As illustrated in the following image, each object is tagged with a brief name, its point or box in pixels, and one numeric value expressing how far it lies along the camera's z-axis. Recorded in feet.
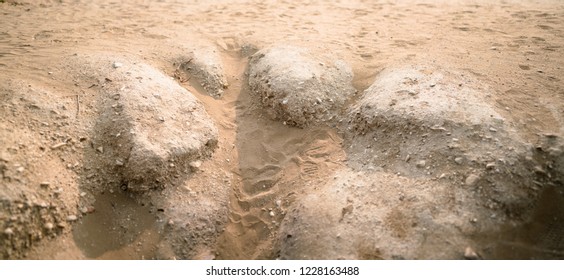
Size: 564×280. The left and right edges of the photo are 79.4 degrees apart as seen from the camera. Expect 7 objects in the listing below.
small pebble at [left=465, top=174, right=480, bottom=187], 9.64
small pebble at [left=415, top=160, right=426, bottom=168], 10.52
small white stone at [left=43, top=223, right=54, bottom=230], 9.36
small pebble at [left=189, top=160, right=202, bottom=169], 11.62
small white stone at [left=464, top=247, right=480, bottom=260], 8.59
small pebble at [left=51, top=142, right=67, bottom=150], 10.61
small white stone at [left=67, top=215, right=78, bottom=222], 9.78
